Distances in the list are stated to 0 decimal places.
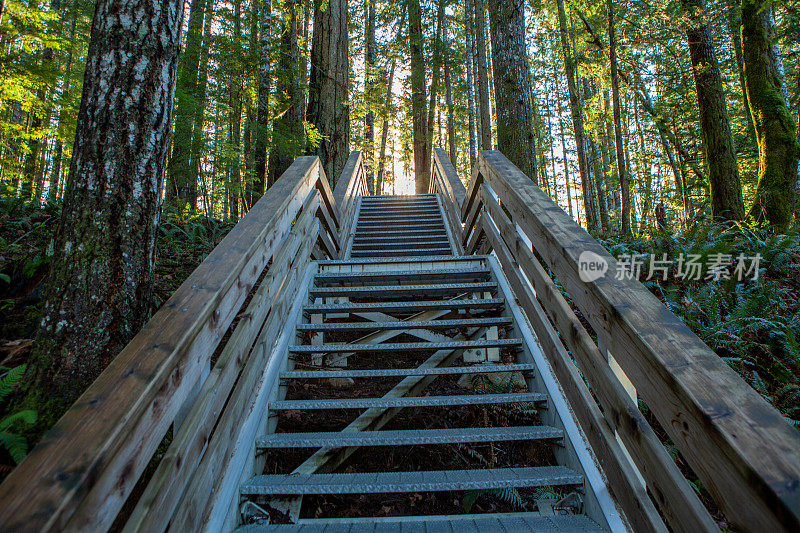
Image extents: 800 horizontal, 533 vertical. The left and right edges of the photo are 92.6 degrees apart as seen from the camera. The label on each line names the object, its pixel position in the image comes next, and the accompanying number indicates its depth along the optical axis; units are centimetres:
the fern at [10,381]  186
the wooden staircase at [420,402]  177
